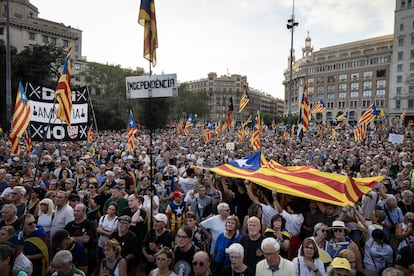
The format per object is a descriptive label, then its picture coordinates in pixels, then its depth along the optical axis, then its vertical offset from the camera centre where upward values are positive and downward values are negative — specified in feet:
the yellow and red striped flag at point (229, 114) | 68.09 +1.81
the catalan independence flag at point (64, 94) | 20.33 +1.77
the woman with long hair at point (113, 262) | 12.21 -5.98
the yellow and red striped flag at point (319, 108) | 83.05 +4.47
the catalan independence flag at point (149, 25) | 16.56 +5.54
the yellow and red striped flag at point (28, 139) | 35.96 -2.50
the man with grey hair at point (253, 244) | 12.77 -5.45
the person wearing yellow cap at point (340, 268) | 10.48 -5.17
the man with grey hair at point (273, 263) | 10.86 -5.30
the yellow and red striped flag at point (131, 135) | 46.15 -2.42
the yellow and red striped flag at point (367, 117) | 60.32 +1.55
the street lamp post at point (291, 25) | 73.87 +24.95
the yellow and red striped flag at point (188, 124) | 82.25 -0.72
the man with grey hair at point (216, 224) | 15.87 -5.61
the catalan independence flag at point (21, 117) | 27.25 +0.16
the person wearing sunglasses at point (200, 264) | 11.40 -5.54
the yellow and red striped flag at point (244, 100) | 66.85 +5.16
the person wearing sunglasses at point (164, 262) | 11.27 -5.46
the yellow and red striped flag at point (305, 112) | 47.19 +1.84
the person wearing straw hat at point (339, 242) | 13.17 -5.47
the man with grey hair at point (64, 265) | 10.11 -5.03
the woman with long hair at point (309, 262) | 11.52 -5.54
